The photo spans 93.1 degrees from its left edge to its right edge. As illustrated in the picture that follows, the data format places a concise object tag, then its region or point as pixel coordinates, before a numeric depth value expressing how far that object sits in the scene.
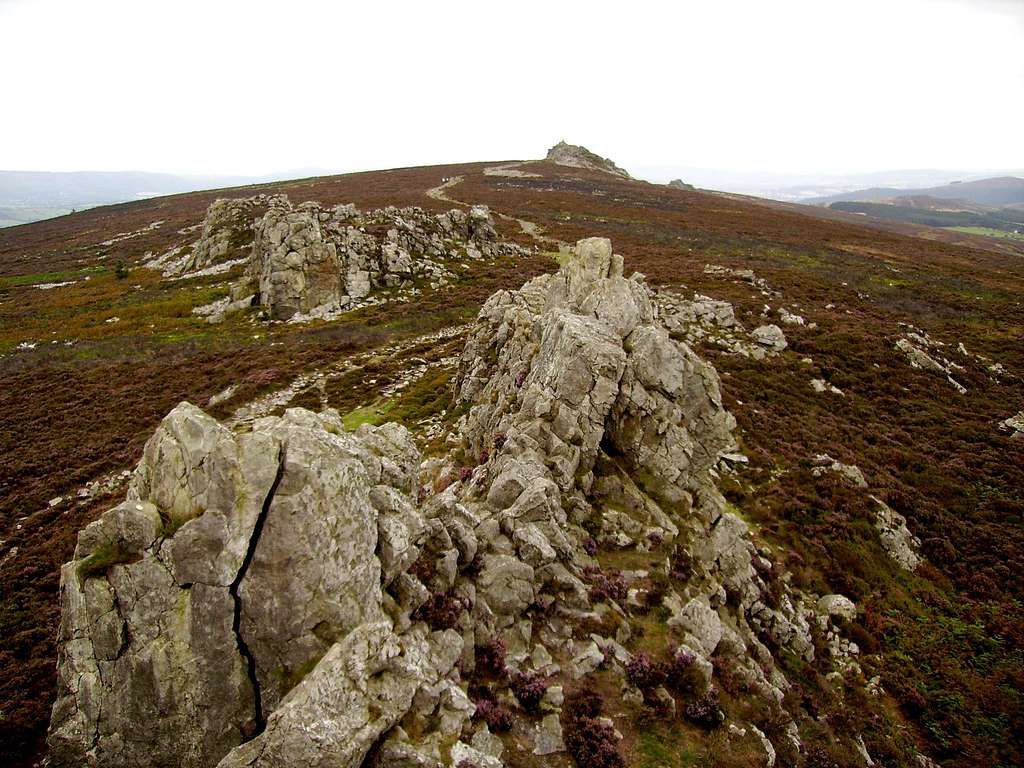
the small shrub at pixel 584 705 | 10.07
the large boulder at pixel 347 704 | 7.27
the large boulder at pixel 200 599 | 7.91
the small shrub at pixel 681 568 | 14.22
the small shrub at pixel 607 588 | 12.65
